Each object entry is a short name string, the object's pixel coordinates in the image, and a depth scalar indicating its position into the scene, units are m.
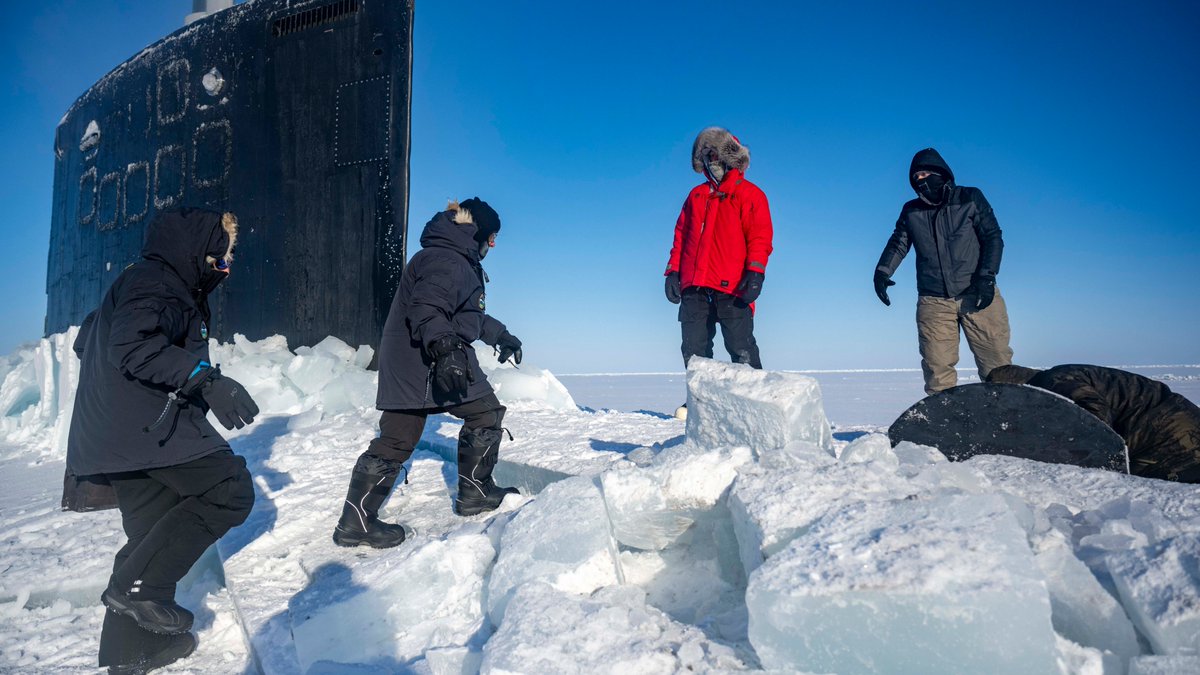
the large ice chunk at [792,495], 1.54
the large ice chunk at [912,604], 1.17
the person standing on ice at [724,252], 4.23
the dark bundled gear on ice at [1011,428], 2.52
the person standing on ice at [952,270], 3.93
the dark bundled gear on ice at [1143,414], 2.70
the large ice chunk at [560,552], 1.71
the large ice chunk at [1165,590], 1.22
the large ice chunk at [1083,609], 1.31
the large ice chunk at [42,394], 5.35
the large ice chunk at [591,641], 1.32
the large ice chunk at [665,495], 1.93
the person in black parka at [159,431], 1.91
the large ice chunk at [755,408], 2.26
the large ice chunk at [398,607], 1.77
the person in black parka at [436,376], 2.47
